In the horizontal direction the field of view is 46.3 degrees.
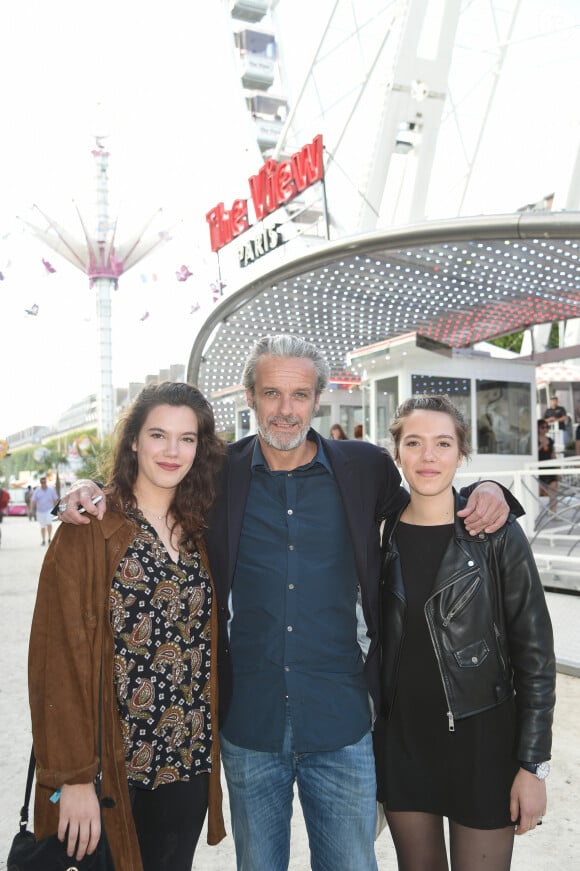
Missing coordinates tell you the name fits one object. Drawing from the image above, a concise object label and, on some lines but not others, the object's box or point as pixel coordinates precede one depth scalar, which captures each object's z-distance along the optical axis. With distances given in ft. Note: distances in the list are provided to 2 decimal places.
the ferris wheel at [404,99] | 71.51
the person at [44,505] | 61.87
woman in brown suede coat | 6.50
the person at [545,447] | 44.42
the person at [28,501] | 117.67
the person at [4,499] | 63.38
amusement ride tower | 142.72
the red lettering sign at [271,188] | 58.70
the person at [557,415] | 49.06
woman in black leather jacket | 6.97
